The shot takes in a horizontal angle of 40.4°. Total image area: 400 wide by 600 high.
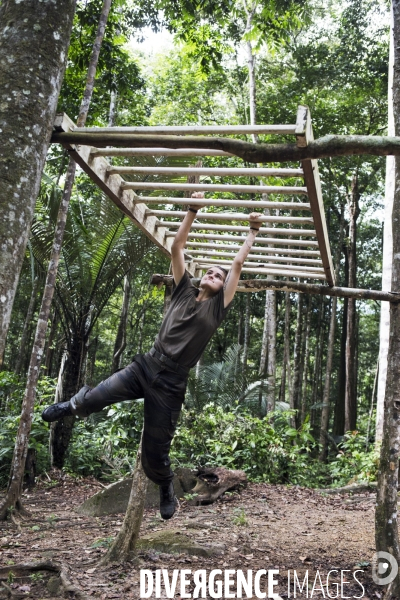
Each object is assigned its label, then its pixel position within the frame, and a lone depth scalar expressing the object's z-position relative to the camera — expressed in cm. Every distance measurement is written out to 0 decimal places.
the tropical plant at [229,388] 1106
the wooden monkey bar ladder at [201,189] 281
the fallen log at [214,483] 705
